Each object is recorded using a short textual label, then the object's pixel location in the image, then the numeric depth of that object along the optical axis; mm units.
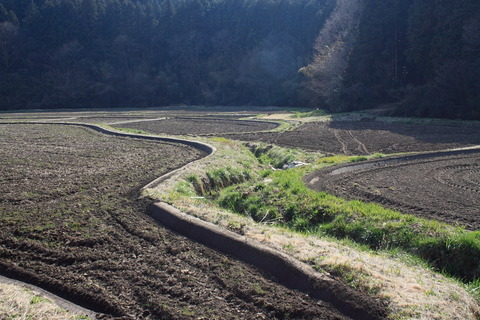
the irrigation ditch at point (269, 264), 4949
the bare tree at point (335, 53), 48281
